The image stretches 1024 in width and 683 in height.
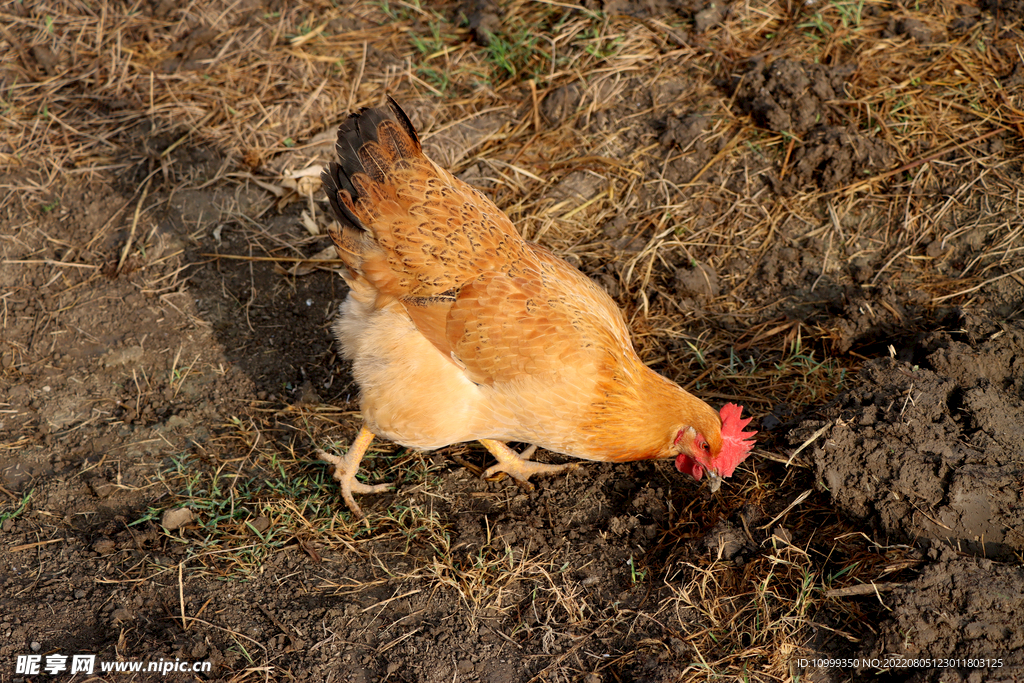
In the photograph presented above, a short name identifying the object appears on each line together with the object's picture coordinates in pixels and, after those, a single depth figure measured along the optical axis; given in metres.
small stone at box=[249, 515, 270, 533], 3.06
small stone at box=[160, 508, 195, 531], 3.03
